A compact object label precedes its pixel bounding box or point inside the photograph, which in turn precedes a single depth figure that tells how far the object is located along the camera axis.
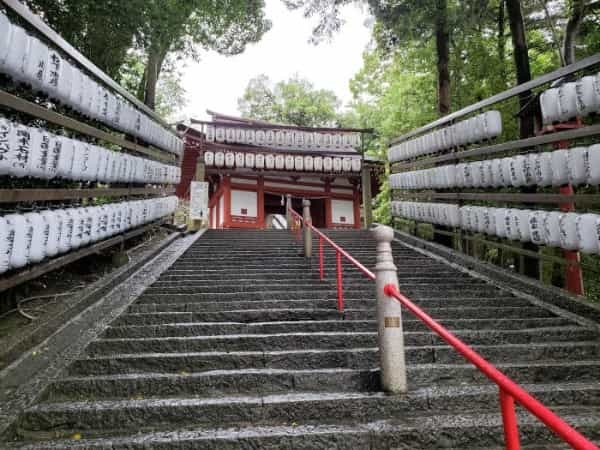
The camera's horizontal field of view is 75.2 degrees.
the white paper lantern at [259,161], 17.05
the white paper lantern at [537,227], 5.30
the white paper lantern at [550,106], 5.20
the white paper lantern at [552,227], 5.00
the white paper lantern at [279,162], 17.22
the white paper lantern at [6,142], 3.56
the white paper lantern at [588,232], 4.41
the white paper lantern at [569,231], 4.70
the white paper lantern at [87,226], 5.12
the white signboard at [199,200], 11.13
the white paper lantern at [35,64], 3.96
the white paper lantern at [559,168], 4.97
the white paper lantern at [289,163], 17.28
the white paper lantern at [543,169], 5.25
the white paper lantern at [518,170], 5.75
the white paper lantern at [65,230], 4.57
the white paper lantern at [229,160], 16.67
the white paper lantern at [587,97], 4.70
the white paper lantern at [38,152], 4.02
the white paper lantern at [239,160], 16.78
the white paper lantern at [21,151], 3.74
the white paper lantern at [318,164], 17.44
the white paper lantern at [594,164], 4.52
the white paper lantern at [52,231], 4.27
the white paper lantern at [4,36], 3.51
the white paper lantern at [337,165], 17.39
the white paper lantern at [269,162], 17.14
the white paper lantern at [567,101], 4.95
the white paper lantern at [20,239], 3.68
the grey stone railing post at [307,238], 7.64
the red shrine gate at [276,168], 17.09
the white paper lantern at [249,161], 16.92
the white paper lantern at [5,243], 3.51
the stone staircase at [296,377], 2.70
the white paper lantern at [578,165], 4.68
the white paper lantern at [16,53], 3.67
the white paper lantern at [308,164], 17.42
